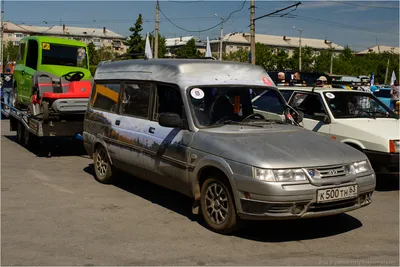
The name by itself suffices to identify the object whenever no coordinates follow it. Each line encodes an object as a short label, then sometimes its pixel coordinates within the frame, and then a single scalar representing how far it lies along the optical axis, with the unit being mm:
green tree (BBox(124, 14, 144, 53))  56200
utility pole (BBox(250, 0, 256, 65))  23938
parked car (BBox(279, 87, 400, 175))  7797
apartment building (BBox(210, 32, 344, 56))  119544
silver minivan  5070
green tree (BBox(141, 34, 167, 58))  73881
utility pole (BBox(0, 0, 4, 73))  43706
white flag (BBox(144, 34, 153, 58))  21816
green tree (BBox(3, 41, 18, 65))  73912
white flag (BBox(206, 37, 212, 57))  21250
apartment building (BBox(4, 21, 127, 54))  120375
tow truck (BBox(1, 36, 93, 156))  10391
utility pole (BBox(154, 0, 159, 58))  33275
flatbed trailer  10275
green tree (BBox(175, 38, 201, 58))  75500
